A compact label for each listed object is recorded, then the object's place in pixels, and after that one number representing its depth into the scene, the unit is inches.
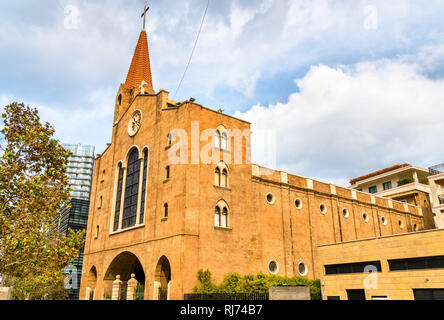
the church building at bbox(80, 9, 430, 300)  1006.4
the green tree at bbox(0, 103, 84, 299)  637.3
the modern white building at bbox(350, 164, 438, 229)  1980.8
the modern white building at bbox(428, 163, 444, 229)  1763.3
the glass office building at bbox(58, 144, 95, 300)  6607.8
